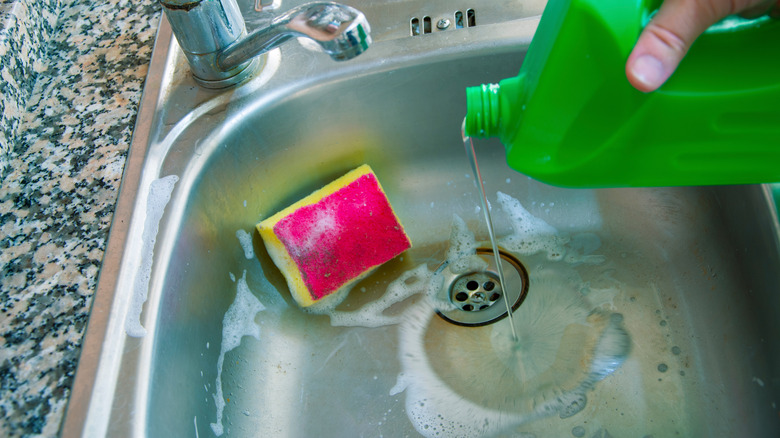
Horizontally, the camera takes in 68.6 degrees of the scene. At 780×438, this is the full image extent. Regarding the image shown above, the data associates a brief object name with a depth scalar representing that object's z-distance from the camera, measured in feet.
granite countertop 1.74
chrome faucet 1.76
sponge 2.53
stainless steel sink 2.14
